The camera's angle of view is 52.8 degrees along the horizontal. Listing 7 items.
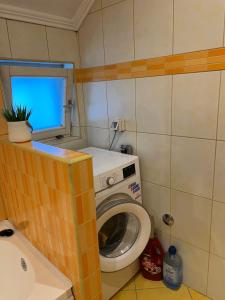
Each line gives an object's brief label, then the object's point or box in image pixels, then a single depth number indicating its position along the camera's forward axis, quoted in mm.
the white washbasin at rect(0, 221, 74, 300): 937
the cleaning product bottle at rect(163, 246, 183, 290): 1666
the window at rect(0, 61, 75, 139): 1684
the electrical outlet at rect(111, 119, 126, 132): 1786
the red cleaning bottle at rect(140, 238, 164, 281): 1760
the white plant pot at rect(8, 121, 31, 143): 1155
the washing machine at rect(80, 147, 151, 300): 1379
